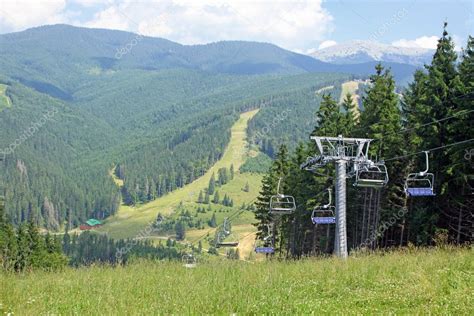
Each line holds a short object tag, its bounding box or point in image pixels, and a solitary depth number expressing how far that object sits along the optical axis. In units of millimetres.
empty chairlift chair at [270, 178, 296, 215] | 30672
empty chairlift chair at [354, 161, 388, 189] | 23056
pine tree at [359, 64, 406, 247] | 34250
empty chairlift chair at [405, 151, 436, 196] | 22422
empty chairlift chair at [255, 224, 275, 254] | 42406
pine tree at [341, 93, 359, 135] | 40472
